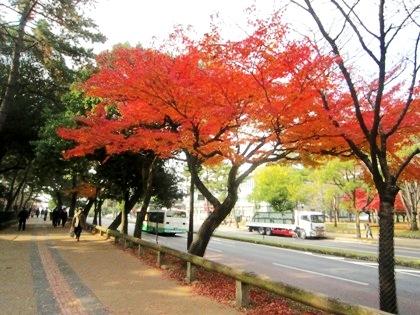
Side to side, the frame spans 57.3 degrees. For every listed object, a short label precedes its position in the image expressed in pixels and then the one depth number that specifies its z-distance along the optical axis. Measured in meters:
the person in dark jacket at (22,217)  27.36
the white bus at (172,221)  34.62
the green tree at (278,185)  50.69
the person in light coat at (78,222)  18.88
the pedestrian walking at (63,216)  34.57
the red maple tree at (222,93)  8.58
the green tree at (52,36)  15.34
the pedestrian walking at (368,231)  33.41
